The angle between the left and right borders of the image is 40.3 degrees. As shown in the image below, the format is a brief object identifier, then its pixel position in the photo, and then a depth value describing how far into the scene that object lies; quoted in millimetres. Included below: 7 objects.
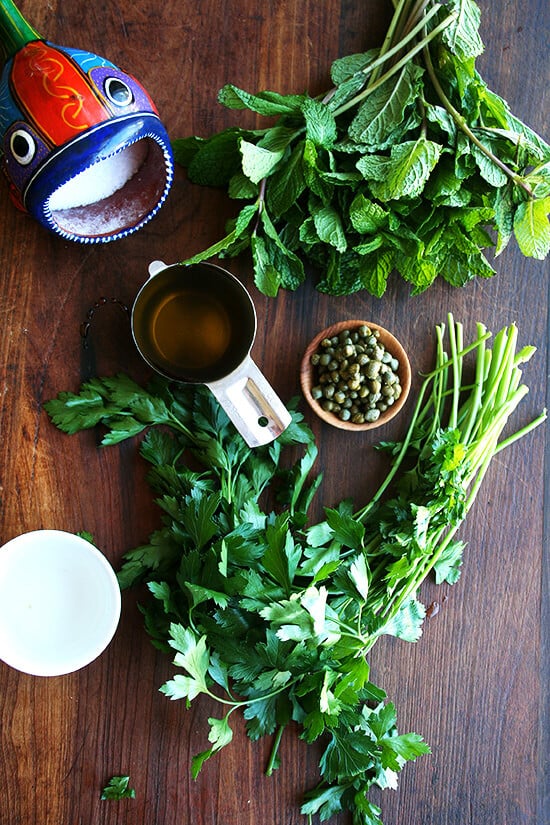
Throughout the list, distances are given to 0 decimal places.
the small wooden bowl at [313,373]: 1167
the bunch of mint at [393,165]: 1069
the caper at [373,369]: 1145
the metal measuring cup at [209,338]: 1104
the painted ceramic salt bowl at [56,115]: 937
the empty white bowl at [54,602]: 1053
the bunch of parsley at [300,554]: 1039
